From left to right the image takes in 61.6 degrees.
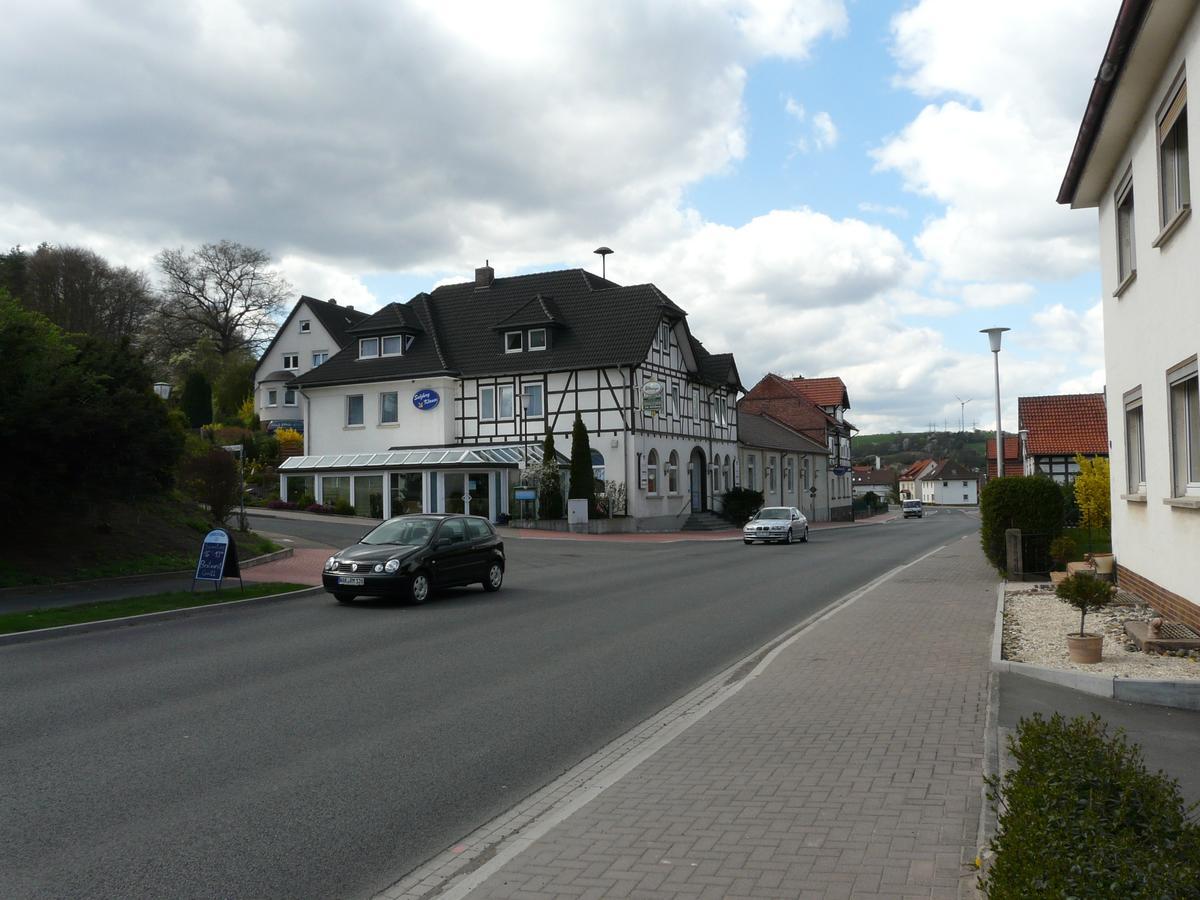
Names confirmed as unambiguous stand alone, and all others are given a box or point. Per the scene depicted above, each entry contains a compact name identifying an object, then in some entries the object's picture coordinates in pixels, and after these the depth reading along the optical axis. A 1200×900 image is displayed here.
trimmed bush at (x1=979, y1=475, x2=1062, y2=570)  19.48
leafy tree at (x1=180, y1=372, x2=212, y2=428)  60.91
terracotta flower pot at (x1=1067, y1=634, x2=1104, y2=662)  9.14
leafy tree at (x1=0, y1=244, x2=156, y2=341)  53.47
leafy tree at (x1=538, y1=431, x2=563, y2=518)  40.00
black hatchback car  16.39
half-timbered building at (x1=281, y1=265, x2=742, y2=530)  42.31
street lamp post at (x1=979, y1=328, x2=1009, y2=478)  27.06
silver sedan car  36.09
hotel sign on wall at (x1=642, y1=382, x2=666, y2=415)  41.88
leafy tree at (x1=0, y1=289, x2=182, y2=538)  16.48
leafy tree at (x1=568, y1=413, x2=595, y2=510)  40.16
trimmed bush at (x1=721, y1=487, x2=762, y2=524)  48.56
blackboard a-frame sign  16.94
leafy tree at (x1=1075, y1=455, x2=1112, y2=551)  23.62
